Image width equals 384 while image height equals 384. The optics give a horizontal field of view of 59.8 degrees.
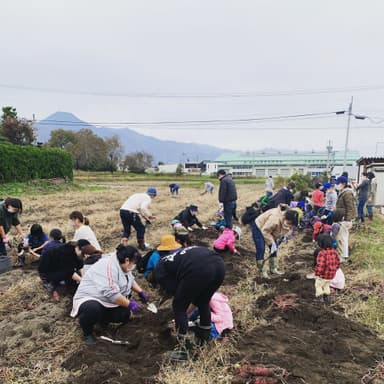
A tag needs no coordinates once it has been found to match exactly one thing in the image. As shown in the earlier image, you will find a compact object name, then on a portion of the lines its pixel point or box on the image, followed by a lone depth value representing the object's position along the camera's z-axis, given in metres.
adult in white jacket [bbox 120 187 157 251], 6.45
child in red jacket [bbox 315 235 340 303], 4.51
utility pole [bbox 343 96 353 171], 22.76
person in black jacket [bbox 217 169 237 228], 7.76
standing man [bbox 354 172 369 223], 9.70
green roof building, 81.56
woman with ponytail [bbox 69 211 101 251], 4.74
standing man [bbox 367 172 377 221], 10.43
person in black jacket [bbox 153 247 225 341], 2.88
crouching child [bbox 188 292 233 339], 3.45
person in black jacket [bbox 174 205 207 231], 8.41
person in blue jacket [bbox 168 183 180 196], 20.50
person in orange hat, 4.35
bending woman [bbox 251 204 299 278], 4.80
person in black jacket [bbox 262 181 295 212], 7.98
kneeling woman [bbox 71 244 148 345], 3.35
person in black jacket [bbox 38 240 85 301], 4.39
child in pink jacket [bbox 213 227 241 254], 6.34
